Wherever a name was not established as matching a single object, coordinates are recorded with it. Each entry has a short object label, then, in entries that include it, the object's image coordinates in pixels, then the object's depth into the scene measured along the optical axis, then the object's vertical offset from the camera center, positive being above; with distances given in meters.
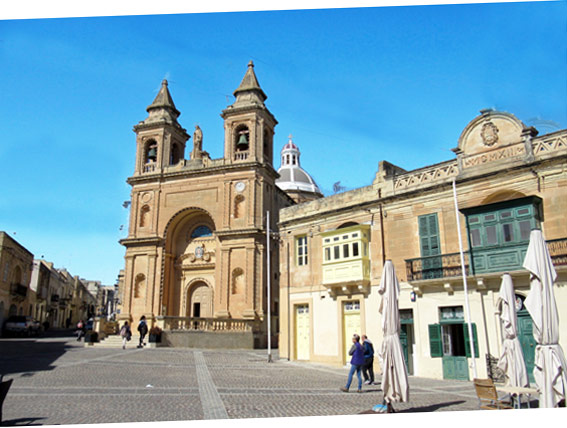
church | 35.78 +7.91
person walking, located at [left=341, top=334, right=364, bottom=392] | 14.12 -1.11
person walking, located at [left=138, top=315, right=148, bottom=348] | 28.36 -0.35
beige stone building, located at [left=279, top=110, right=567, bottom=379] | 16.70 +2.87
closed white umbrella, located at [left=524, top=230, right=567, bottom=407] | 9.48 -0.10
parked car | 38.78 +0.01
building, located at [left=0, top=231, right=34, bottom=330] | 41.69 +4.43
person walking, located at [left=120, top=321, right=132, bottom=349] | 27.89 -0.55
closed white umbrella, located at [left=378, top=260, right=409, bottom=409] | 10.46 -0.58
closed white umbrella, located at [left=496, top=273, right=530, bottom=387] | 11.55 -0.56
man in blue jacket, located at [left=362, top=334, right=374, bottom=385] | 15.45 -1.11
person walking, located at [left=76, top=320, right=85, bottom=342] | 34.58 -0.38
